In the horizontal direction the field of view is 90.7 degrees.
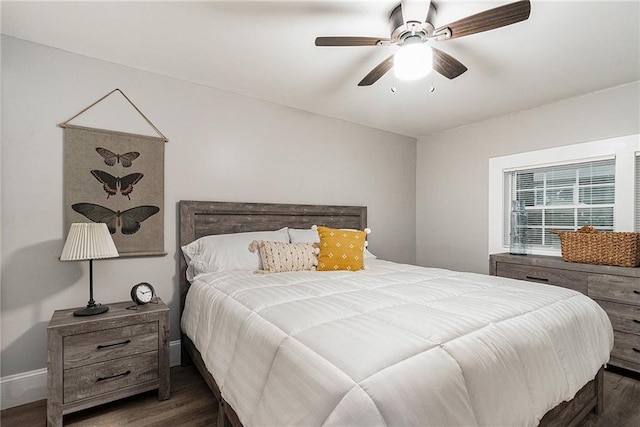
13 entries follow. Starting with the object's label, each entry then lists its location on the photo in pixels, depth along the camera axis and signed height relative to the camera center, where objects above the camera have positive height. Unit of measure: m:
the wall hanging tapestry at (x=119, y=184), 2.25 +0.21
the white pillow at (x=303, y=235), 2.92 -0.21
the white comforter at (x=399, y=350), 0.93 -0.50
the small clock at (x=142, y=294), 2.14 -0.56
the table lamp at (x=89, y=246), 1.89 -0.20
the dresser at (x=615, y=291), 2.44 -0.62
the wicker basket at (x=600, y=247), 2.50 -0.26
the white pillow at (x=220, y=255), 2.48 -0.33
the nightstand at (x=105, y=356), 1.76 -0.87
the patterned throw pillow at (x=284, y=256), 2.49 -0.34
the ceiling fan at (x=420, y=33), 1.53 +0.96
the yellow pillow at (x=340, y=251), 2.62 -0.32
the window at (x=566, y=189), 2.77 +0.27
